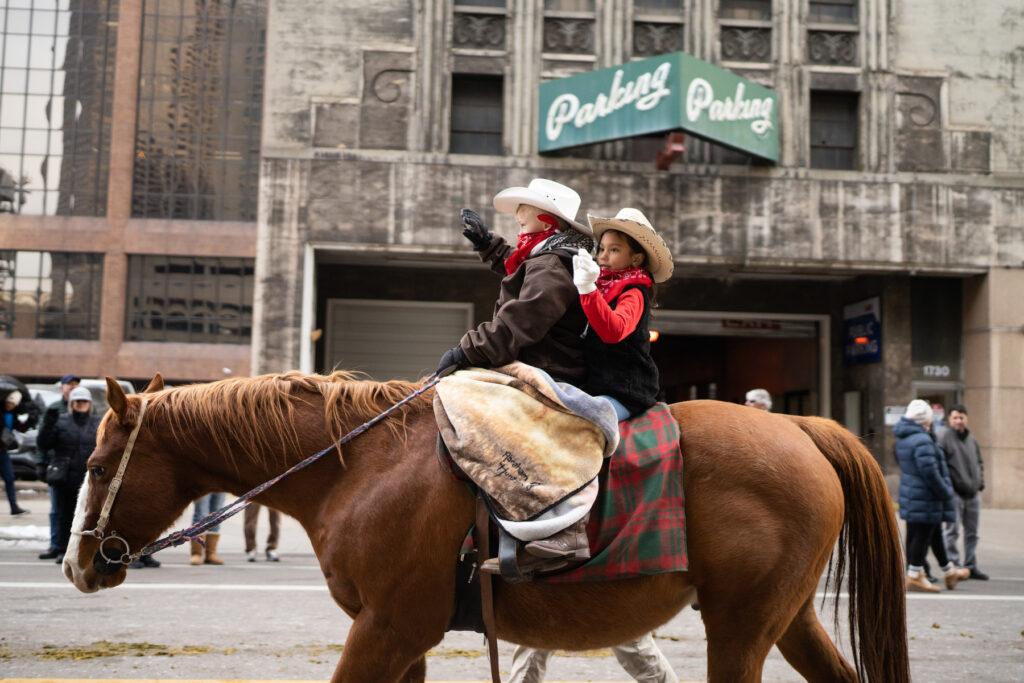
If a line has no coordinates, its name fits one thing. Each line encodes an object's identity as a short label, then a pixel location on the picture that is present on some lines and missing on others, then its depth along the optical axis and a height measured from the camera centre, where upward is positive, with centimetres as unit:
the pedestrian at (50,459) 1174 -112
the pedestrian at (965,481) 1163 -102
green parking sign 1956 +590
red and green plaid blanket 369 -48
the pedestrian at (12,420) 1560 -76
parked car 2013 -77
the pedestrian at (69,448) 1166 -90
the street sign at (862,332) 2283 +153
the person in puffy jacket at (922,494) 1058 -108
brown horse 363 -53
